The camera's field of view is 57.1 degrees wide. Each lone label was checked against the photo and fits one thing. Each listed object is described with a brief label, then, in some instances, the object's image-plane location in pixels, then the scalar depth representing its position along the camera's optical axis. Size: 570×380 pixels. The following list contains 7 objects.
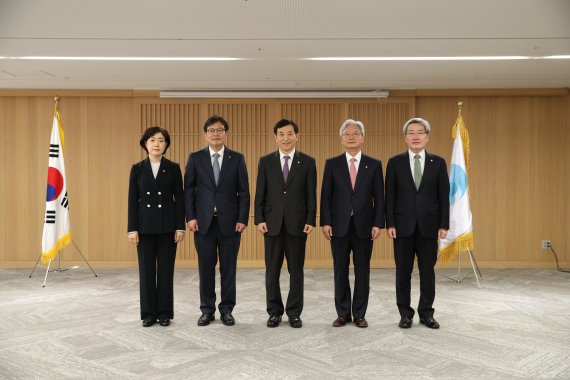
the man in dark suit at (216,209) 4.25
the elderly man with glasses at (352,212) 4.15
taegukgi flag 6.43
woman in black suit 4.17
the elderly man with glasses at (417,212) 4.13
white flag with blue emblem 6.23
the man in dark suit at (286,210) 4.18
